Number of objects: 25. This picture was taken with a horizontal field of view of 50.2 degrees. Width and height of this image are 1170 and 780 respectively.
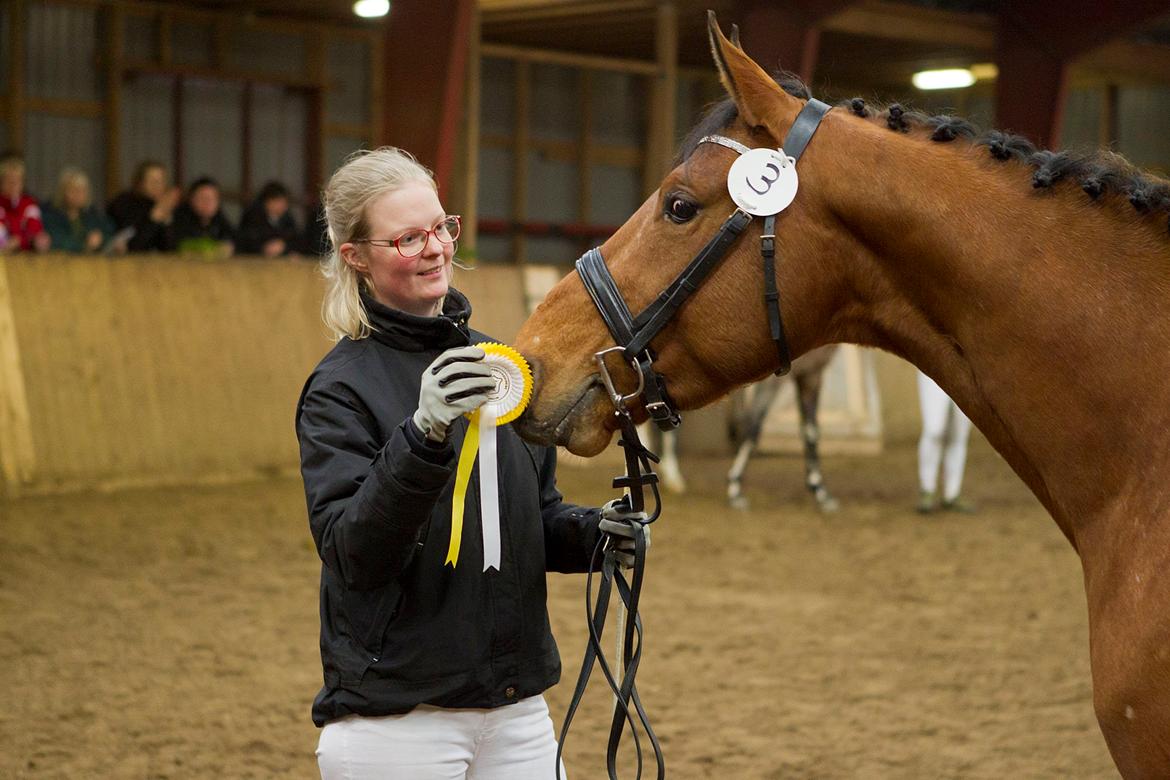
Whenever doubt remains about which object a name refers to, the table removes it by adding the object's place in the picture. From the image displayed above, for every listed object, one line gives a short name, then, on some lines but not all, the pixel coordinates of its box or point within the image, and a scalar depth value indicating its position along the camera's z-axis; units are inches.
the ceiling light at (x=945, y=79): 764.0
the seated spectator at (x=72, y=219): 418.3
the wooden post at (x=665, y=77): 577.3
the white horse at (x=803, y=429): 410.6
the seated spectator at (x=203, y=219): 437.7
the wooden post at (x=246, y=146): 661.3
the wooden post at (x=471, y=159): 529.3
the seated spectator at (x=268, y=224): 464.8
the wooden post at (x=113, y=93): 600.1
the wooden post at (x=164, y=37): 615.2
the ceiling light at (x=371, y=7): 535.5
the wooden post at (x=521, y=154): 757.9
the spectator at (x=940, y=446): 396.8
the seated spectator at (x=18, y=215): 385.7
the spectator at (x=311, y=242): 477.4
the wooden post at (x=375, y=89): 667.4
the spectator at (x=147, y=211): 430.0
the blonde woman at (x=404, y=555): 92.7
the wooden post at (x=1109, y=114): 848.9
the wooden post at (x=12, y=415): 356.2
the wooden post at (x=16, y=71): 570.9
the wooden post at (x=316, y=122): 674.2
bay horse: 82.9
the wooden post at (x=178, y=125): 635.5
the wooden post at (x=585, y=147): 791.1
